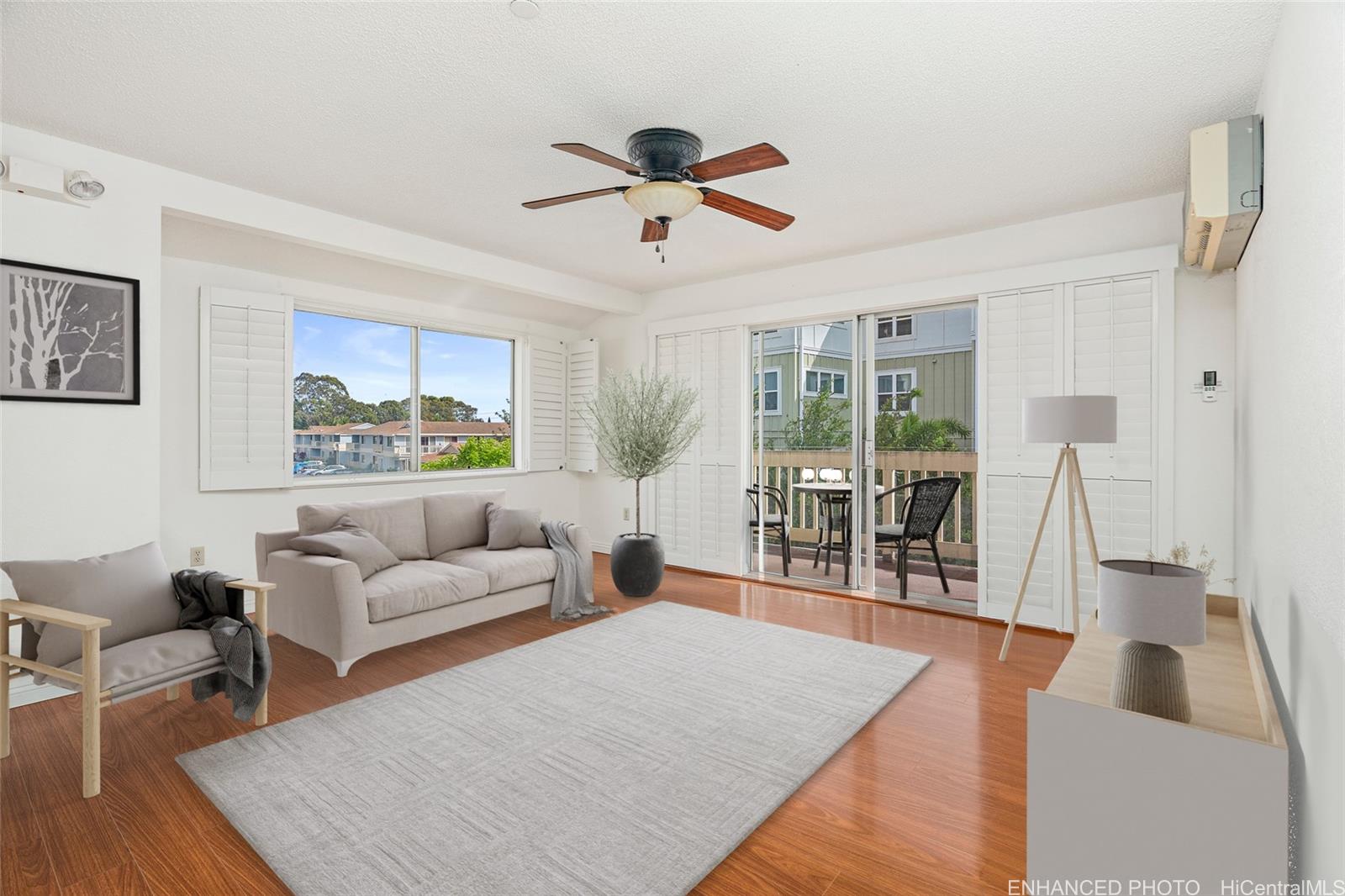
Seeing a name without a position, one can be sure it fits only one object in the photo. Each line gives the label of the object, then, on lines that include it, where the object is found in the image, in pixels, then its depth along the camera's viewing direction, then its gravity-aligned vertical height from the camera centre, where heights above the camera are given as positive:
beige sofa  3.25 -0.77
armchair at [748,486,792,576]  5.44 -0.63
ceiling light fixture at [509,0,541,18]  2.03 +1.39
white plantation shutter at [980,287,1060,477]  4.05 +0.50
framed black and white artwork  2.84 +0.51
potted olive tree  4.91 +0.01
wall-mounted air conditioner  2.43 +1.03
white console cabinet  1.22 -0.72
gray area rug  1.83 -1.18
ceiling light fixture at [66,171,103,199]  2.92 +1.18
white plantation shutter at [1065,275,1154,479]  3.74 +0.49
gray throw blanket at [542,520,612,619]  4.30 -0.94
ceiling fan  2.67 +1.12
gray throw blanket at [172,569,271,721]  2.53 -0.76
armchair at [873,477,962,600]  4.62 -0.51
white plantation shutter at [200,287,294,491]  4.15 +0.37
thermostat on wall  3.55 +0.31
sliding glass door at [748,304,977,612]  4.89 -0.06
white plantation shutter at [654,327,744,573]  5.59 -0.25
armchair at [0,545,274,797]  2.17 -0.76
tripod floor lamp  3.04 +0.09
